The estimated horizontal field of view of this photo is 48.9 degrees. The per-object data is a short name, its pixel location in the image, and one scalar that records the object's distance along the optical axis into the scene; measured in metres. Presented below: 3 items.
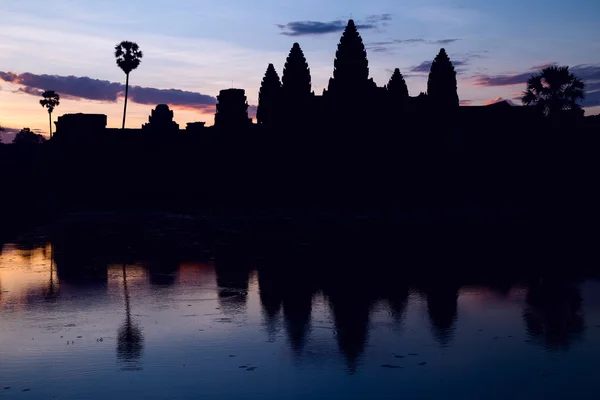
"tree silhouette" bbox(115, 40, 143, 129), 75.44
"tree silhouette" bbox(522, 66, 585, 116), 50.16
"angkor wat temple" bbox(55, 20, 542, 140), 62.47
